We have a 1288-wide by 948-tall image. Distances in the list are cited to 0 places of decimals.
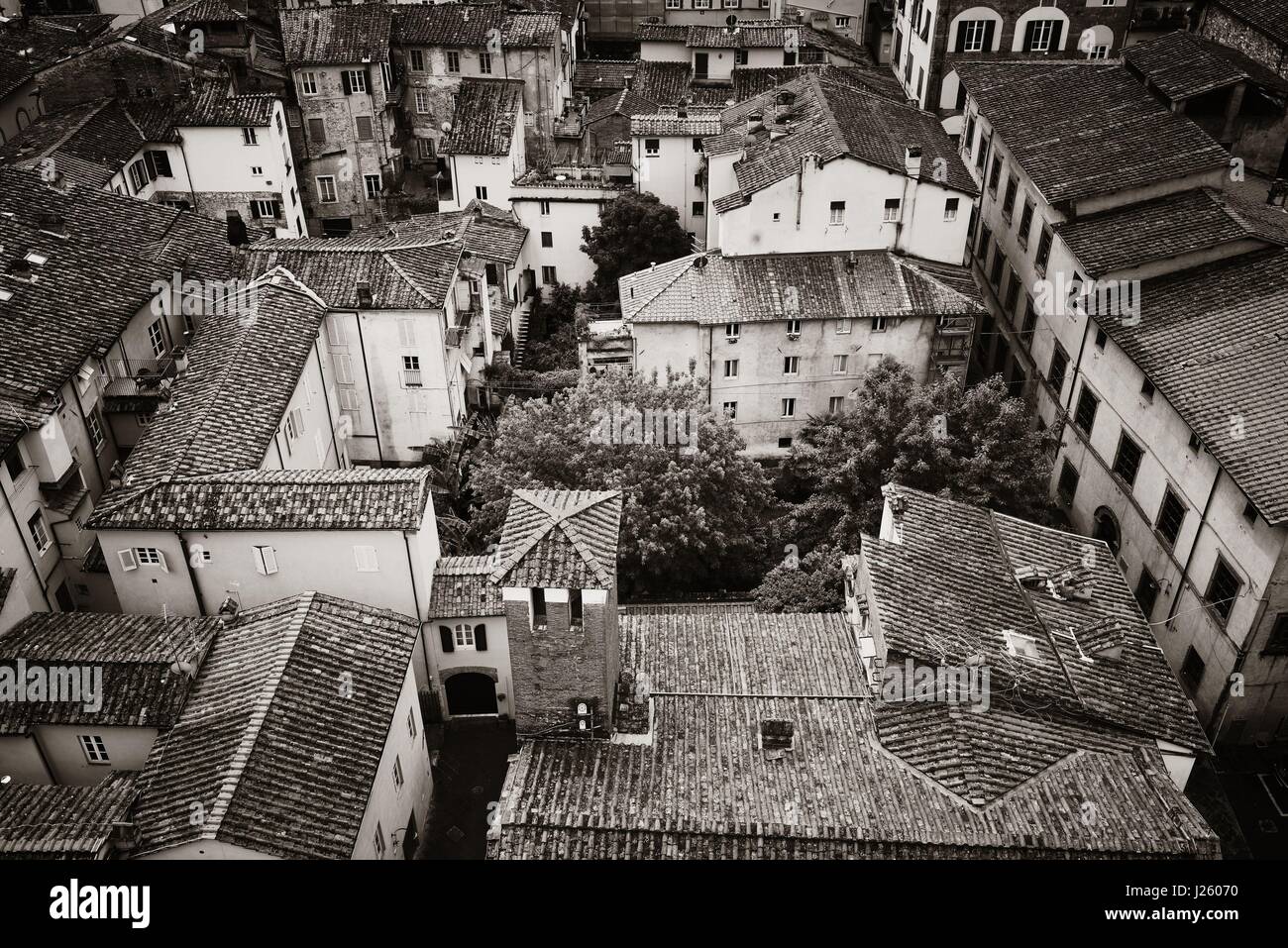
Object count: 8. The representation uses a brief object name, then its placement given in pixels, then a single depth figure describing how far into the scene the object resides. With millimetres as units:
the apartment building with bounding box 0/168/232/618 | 35969
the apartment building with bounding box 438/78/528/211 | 62688
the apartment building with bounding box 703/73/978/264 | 47656
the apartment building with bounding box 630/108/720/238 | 59969
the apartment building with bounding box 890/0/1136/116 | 61719
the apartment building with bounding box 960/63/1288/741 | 34281
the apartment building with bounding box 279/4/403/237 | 66438
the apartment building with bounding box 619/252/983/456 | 47719
